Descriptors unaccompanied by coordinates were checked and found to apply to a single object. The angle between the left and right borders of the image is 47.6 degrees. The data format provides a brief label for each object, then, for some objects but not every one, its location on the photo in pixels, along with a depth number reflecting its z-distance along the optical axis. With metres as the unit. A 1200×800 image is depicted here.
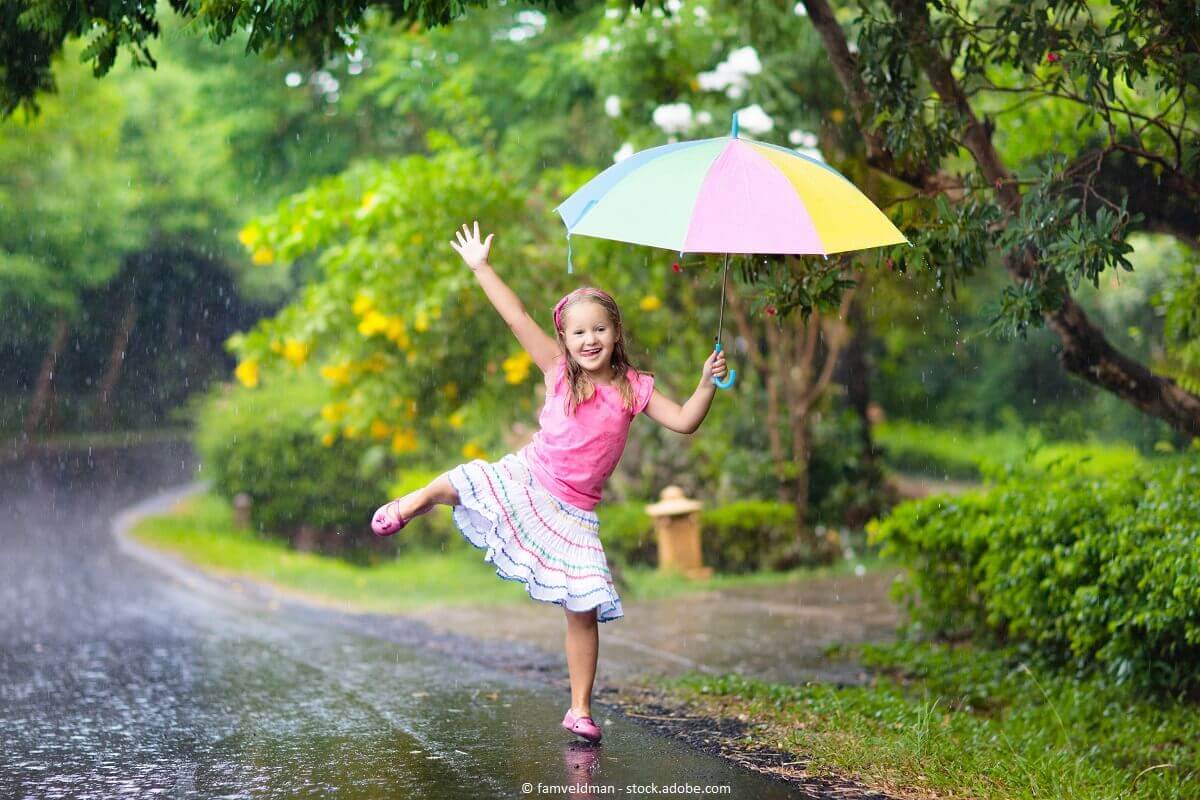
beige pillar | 12.92
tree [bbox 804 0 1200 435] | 5.46
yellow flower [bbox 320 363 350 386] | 11.82
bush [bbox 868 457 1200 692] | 6.18
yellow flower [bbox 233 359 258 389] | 11.46
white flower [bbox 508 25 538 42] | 15.65
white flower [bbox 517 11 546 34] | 15.80
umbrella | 4.91
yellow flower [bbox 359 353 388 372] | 11.77
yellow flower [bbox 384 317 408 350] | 11.02
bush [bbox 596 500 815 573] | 13.52
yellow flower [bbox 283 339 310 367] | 11.62
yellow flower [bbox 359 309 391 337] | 10.95
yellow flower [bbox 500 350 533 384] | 11.01
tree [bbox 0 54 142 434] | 25.84
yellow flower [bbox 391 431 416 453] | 12.26
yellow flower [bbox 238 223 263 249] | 10.88
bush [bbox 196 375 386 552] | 18.45
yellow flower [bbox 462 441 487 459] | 13.17
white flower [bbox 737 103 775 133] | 10.20
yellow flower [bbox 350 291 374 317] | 10.98
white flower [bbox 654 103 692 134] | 10.32
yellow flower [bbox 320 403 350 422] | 12.06
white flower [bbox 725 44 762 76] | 10.53
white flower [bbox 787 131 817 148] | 11.11
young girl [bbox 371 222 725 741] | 5.20
